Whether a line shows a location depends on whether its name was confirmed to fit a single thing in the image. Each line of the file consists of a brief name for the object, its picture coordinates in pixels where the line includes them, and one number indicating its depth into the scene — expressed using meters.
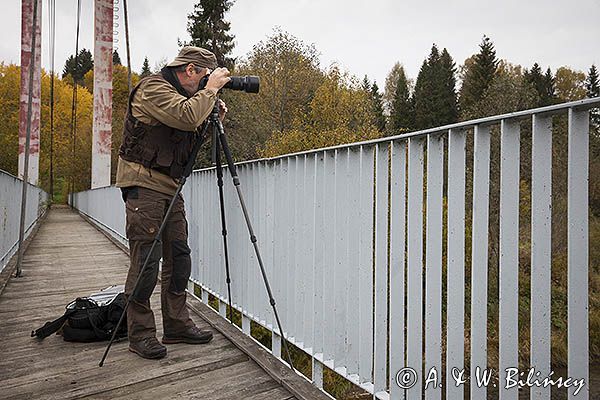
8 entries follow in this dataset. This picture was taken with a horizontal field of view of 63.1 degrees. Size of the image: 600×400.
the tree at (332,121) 21.02
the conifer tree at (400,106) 37.75
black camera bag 2.54
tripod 2.19
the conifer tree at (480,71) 35.94
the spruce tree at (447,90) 36.47
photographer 2.25
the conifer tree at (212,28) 25.70
